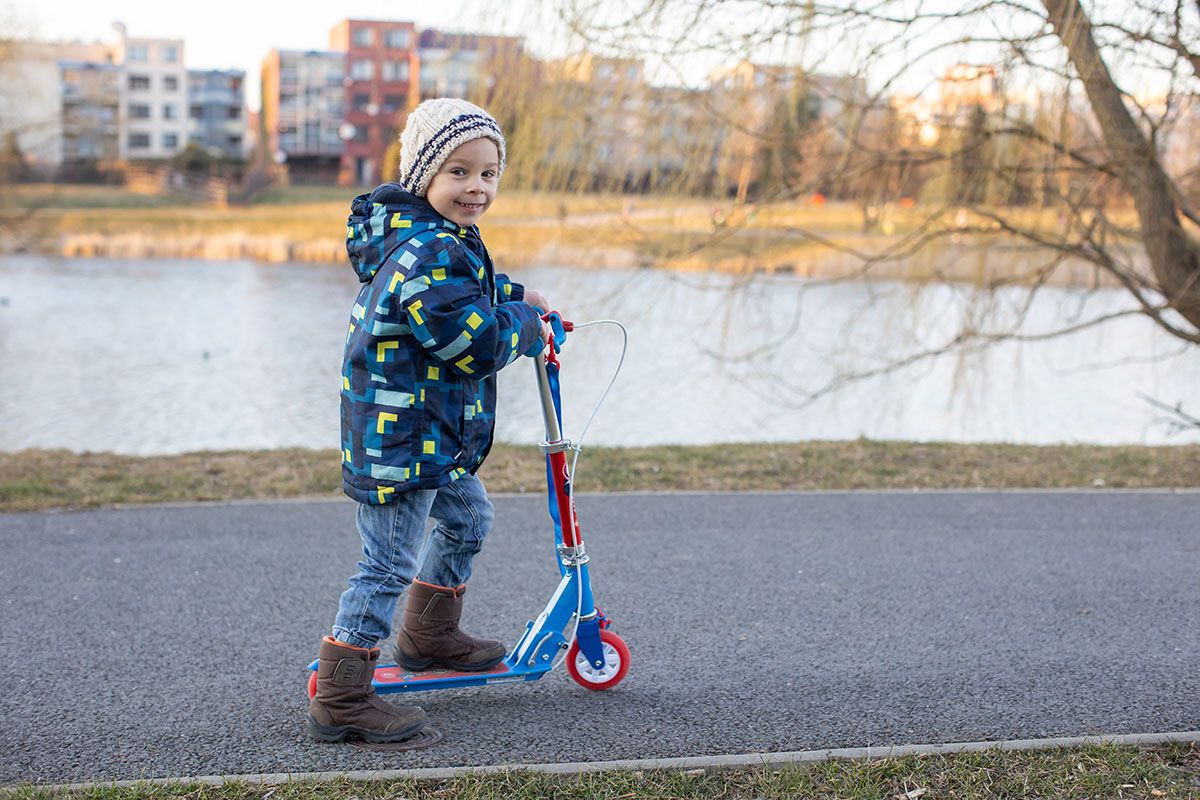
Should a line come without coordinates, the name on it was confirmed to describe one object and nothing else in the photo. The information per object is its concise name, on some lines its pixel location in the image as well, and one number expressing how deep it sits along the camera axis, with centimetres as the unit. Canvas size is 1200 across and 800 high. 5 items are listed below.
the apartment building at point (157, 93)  7562
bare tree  677
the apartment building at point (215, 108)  7594
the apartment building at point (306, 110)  6681
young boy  302
